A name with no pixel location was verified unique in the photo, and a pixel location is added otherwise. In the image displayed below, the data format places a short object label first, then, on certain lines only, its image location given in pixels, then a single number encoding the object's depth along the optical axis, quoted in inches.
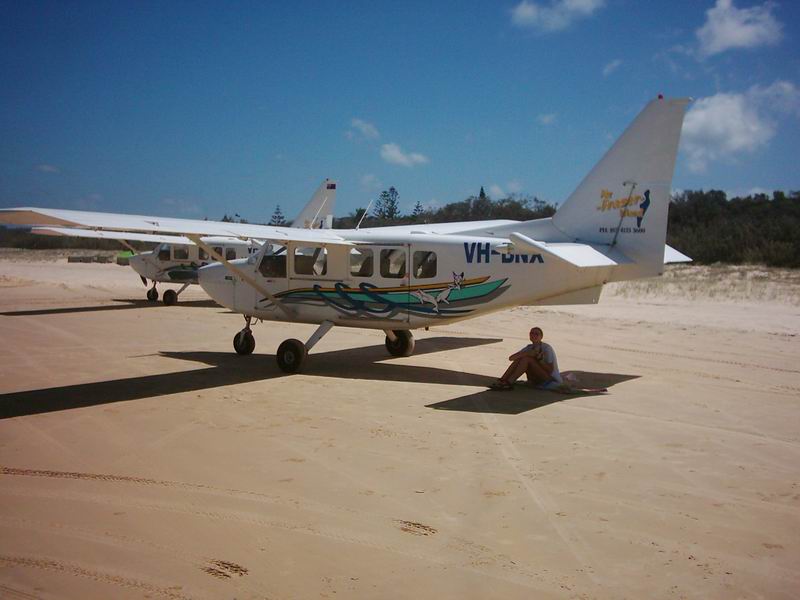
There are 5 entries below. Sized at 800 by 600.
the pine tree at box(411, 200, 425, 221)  2775.8
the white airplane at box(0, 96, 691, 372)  397.4
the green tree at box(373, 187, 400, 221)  2807.6
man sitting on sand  381.4
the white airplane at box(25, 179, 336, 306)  840.9
